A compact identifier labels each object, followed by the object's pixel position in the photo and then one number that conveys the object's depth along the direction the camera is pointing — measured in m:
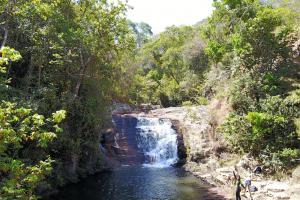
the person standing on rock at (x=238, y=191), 19.59
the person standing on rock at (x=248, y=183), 20.96
